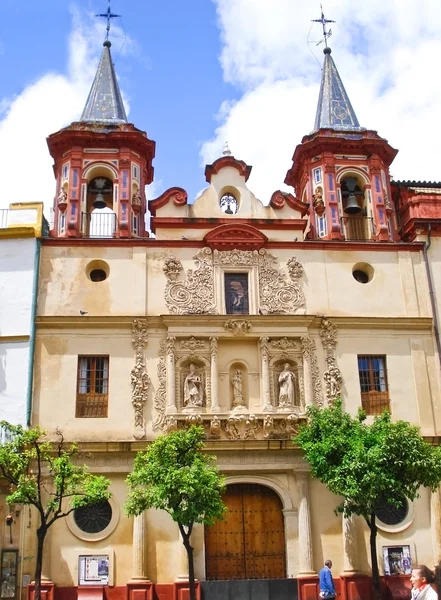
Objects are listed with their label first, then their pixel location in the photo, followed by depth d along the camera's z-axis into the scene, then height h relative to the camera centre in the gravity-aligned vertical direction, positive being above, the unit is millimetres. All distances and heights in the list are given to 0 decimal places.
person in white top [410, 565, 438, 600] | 8695 -38
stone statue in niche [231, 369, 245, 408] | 23766 +5675
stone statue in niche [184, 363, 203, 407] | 23500 +5612
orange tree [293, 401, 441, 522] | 20125 +2952
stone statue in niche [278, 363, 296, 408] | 23719 +5629
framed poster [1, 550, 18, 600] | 21141 +510
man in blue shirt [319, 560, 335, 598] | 20266 +16
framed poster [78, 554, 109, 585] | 21703 +574
